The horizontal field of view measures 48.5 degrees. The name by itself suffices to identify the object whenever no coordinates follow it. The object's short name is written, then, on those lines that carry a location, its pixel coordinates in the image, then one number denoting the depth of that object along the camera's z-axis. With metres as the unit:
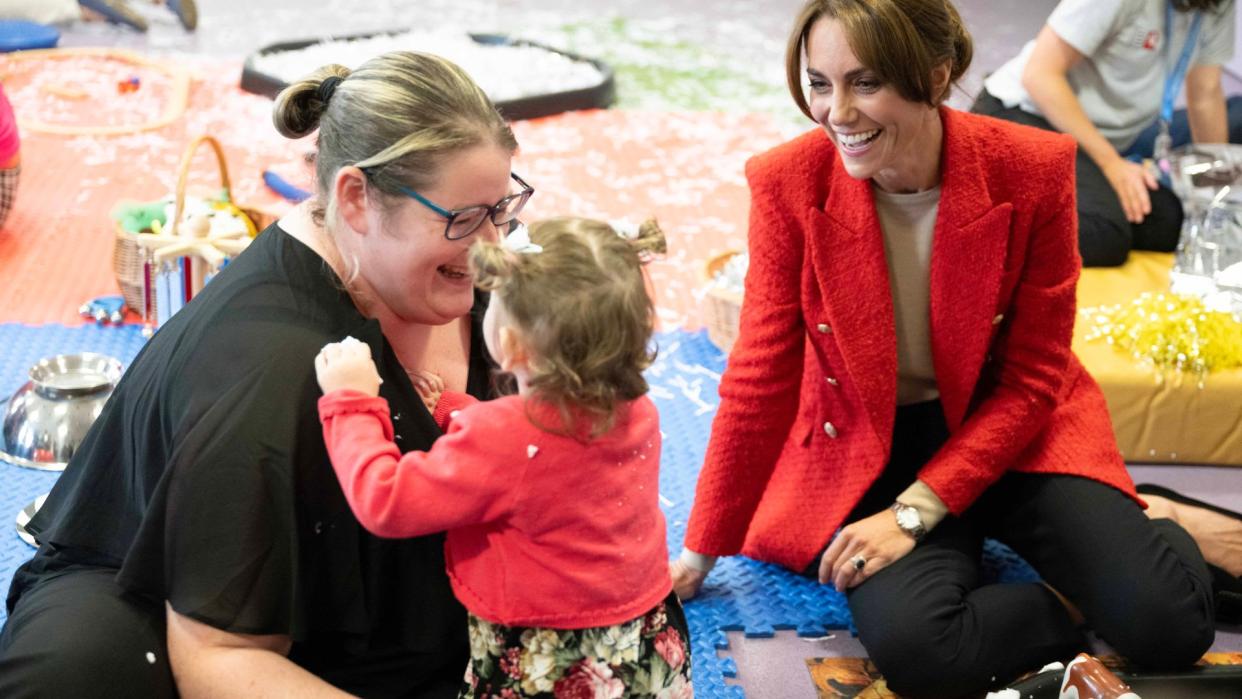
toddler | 1.34
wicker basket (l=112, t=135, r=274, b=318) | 3.06
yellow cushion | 2.73
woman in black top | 1.41
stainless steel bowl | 2.55
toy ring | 4.41
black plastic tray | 4.76
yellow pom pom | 2.75
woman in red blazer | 2.01
